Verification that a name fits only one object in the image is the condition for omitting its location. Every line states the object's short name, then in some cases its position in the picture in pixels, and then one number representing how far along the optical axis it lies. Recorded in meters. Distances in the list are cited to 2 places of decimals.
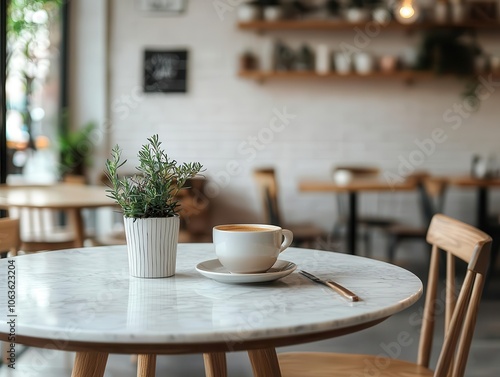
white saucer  1.31
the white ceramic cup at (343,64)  5.67
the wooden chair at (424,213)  4.74
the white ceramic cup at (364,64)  5.64
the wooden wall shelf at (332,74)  5.66
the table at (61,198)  3.29
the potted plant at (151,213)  1.37
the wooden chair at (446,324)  1.51
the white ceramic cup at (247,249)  1.33
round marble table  1.02
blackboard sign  5.89
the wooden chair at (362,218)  5.38
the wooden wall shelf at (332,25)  5.63
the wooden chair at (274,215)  4.46
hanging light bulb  3.82
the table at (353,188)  4.48
